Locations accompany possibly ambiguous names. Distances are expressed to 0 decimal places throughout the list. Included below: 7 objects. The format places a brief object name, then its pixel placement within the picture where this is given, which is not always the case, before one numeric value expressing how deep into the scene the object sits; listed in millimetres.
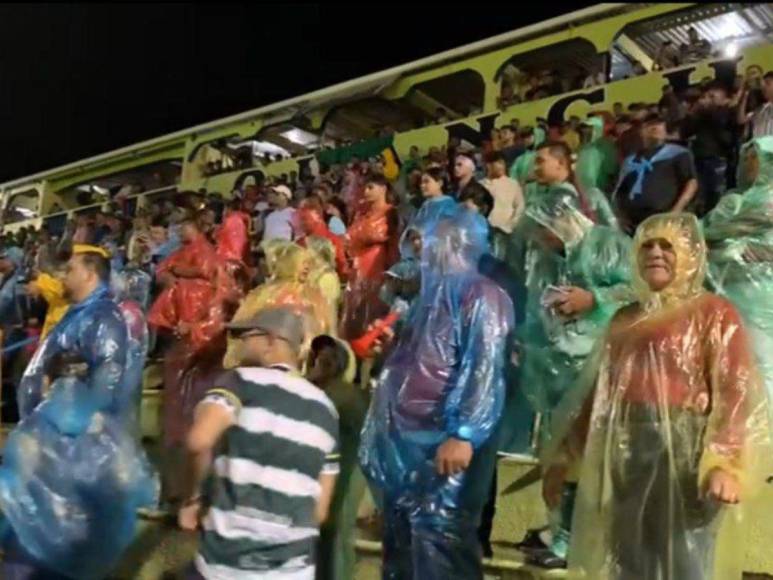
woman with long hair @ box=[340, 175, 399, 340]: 3338
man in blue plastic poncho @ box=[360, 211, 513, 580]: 2059
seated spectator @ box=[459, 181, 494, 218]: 3141
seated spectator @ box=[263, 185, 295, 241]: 4500
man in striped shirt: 1762
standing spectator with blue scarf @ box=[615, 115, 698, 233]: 3207
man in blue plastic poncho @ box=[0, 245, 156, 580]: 2438
